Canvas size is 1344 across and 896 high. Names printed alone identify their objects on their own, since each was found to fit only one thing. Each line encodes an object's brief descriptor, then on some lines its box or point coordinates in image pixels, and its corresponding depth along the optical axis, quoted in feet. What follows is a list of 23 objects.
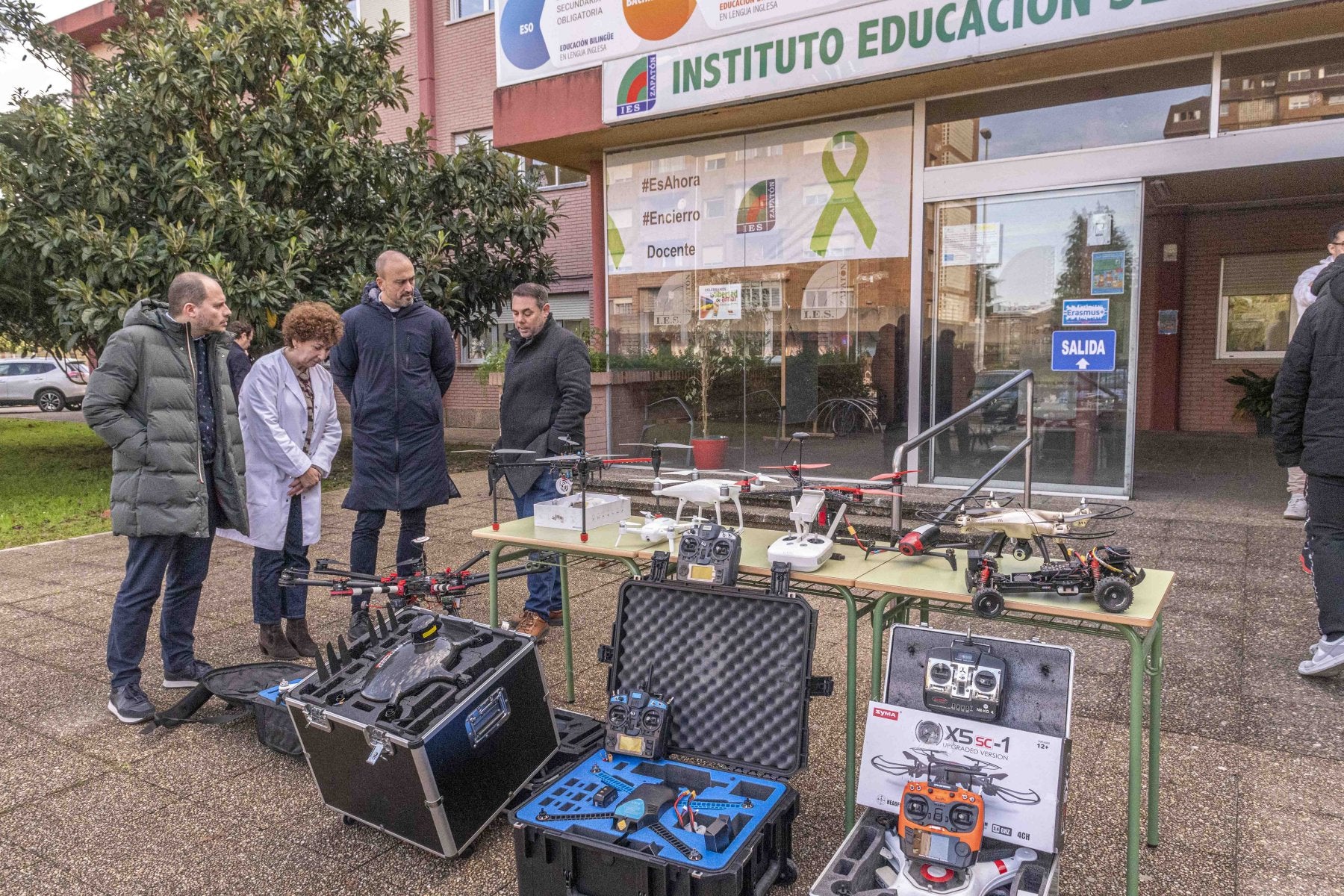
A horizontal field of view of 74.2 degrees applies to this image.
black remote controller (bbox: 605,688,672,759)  9.29
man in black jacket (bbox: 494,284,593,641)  15.34
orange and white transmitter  7.27
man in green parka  12.05
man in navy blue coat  14.90
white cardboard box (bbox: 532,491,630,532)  12.09
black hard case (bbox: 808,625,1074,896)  7.28
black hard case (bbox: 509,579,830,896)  7.89
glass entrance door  22.20
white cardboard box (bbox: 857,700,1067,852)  7.55
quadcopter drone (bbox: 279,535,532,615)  10.28
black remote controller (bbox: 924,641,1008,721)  8.10
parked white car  78.95
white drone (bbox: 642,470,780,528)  10.58
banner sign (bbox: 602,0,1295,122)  19.72
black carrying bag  11.30
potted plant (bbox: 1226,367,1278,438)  36.17
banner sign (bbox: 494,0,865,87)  25.38
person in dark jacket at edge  12.25
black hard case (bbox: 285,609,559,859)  8.62
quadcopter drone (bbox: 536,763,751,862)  7.84
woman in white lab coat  13.97
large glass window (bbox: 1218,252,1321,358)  36.88
